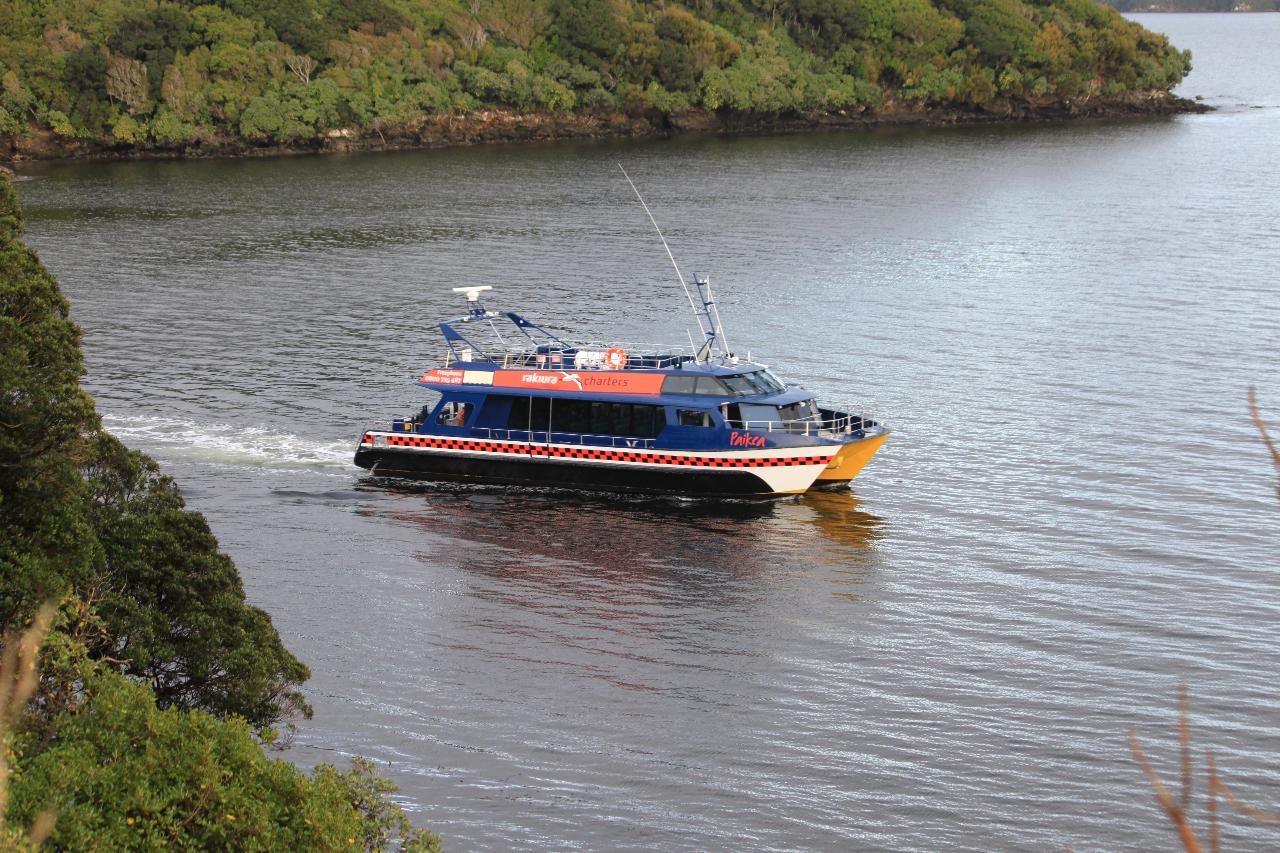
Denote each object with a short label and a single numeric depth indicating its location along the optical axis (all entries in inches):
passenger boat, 3442.4
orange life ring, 3582.7
